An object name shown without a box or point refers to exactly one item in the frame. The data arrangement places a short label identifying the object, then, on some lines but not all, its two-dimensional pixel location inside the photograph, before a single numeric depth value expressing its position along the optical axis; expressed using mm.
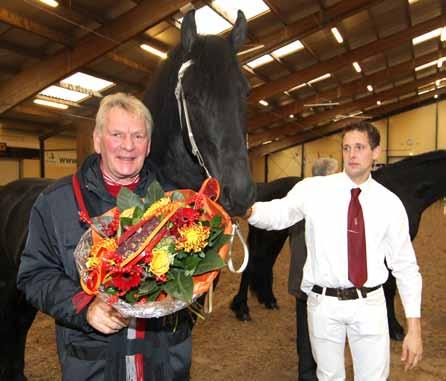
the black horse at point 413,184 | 3686
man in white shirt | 1876
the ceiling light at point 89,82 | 8539
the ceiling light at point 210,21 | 6777
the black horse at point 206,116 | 1394
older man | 1322
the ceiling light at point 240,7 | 6594
